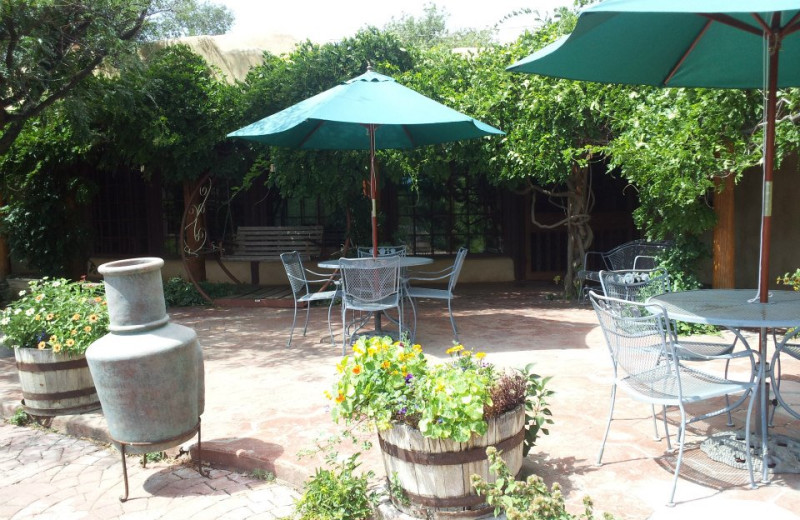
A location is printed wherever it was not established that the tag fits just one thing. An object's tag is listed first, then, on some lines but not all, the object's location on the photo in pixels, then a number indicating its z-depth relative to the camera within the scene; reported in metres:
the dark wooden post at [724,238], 5.86
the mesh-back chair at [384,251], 7.23
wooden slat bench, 9.26
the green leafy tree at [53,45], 6.76
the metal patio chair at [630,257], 6.76
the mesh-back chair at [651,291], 3.42
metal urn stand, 3.10
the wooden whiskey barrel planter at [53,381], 4.08
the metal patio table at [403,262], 5.63
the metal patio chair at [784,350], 2.99
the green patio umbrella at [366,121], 5.04
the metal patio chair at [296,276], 5.94
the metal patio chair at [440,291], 5.65
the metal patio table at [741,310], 2.81
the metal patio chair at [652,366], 2.79
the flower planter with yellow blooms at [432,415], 2.43
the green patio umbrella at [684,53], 3.06
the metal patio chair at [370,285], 5.28
